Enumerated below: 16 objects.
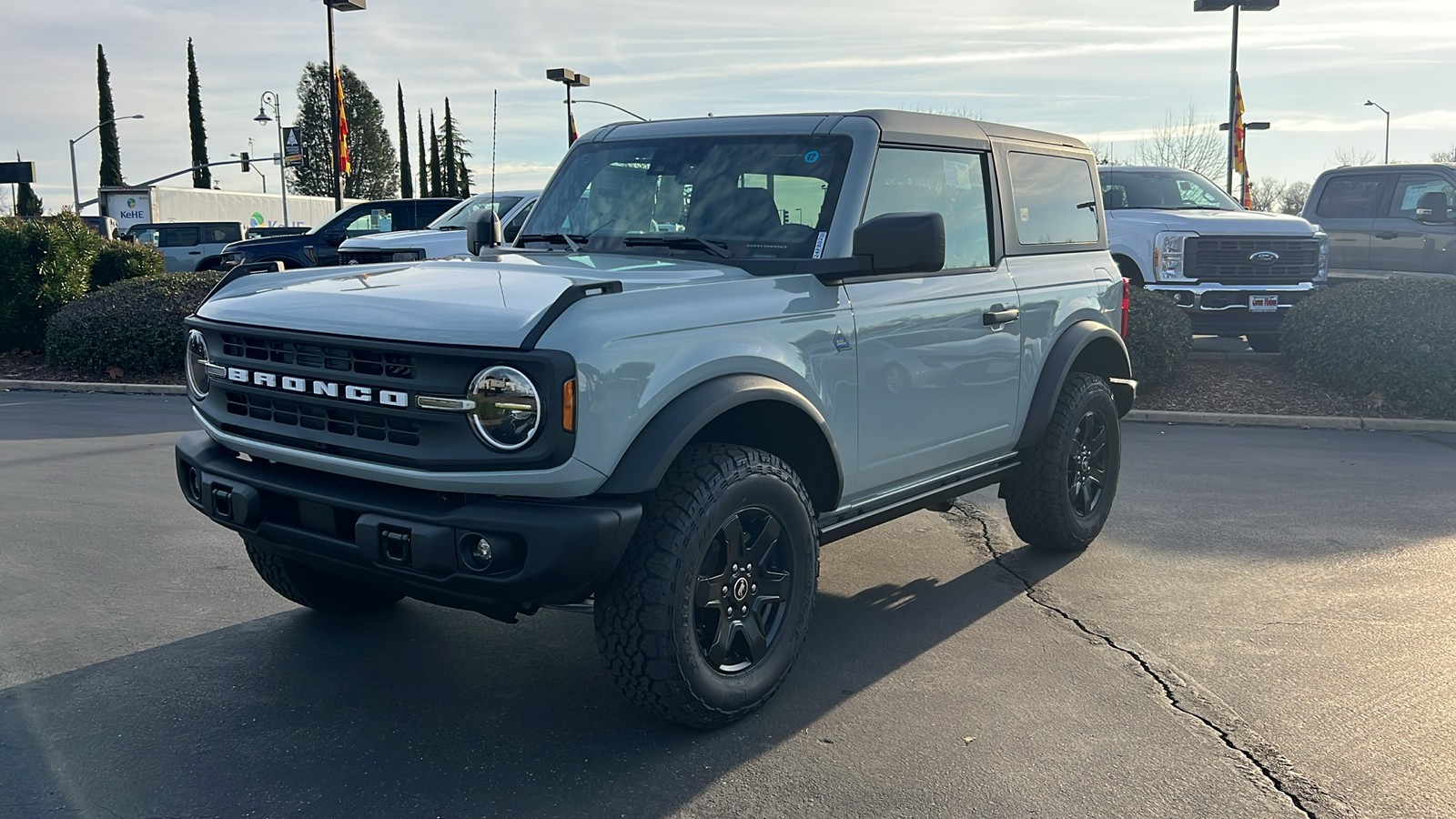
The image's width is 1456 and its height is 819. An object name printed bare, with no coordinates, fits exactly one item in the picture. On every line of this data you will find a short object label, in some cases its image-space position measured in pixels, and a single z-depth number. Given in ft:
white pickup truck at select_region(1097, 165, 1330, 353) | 40.09
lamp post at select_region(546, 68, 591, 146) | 77.66
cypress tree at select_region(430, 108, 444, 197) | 187.83
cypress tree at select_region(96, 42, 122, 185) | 206.08
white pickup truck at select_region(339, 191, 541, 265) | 42.78
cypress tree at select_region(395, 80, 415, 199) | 222.69
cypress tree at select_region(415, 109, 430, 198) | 216.00
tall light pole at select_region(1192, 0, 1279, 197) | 72.64
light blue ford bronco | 10.98
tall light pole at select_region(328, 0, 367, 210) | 80.26
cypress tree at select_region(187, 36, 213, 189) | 217.36
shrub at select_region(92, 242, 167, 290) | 50.16
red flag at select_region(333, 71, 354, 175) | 83.46
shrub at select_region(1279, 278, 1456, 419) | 33.24
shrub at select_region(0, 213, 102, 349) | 46.09
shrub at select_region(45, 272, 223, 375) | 41.42
